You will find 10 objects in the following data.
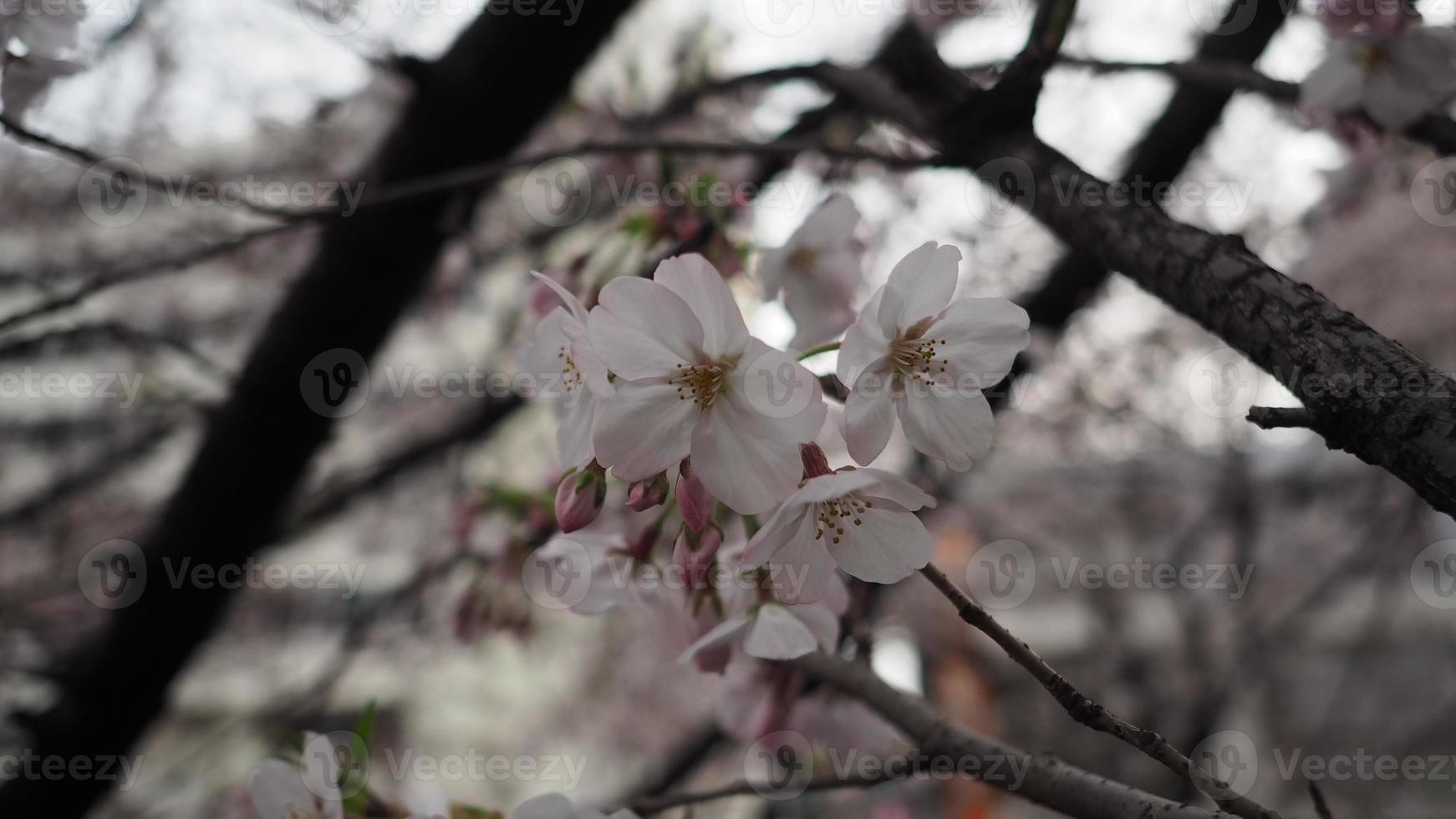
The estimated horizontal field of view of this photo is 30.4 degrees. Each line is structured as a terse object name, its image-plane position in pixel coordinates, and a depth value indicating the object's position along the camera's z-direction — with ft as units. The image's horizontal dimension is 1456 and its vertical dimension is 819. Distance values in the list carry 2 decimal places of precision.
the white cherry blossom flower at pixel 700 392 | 1.29
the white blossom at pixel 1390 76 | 1.64
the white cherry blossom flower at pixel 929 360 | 1.31
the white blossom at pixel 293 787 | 1.41
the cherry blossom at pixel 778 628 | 1.37
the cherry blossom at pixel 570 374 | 1.32
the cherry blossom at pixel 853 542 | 1.33
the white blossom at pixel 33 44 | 1.54
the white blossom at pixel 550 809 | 1.38
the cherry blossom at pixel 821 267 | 1.53
